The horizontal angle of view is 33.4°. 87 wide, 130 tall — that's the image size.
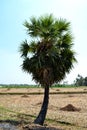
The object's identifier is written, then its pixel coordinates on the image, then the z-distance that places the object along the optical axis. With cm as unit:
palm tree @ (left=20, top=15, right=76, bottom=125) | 654
